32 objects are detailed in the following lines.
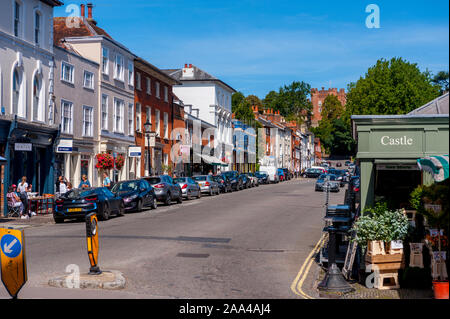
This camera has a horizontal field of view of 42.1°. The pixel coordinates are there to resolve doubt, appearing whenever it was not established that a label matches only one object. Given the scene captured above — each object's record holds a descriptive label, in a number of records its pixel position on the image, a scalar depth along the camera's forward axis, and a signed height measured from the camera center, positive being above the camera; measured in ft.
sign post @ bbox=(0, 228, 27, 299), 29.30 -4.56
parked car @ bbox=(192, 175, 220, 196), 134.47 -4.51
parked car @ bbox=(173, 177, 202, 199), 117.64 -4.57
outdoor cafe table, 81.92 -5.96
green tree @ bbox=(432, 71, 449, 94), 199.48 +29.96
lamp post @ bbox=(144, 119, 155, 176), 122.21 +7.24
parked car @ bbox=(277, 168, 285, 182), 248.11 -4.00
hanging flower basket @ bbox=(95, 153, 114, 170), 109.60 +0.59
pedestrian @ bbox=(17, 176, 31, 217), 81.25 -3.81
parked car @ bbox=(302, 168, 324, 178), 290.46 -3.67
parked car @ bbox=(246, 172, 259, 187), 193.72 -5.06
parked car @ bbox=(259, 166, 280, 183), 231.09 -2.90
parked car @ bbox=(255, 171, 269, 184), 222.46 -4.72
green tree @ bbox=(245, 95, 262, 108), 383.92 +42.85
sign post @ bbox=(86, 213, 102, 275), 34.09 -4.54
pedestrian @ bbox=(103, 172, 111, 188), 107.76 -3.30
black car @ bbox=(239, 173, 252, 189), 173.99 -5.12
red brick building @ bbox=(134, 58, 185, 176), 143.43 +13.73
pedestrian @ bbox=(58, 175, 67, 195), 92.58 -3.44
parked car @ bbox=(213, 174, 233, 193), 148.07 -4.73
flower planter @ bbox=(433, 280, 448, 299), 27.89 -5.97
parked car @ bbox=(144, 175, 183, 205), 101.29 -4.18
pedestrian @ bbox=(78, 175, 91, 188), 98.99 -2.89
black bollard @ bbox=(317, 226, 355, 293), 33.73 -6.89
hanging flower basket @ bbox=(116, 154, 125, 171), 114.62 +0.63
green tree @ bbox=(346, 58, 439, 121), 177.78 +23.48
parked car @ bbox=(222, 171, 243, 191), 159.02 -4.28
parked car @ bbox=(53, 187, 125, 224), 71.97 -4.96
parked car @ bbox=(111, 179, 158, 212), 86.07 -4.34
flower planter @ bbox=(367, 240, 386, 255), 35.19 -4.96
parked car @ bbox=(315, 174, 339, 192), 153.58 -5.29
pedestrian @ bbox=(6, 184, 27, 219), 80.48 -4.99
